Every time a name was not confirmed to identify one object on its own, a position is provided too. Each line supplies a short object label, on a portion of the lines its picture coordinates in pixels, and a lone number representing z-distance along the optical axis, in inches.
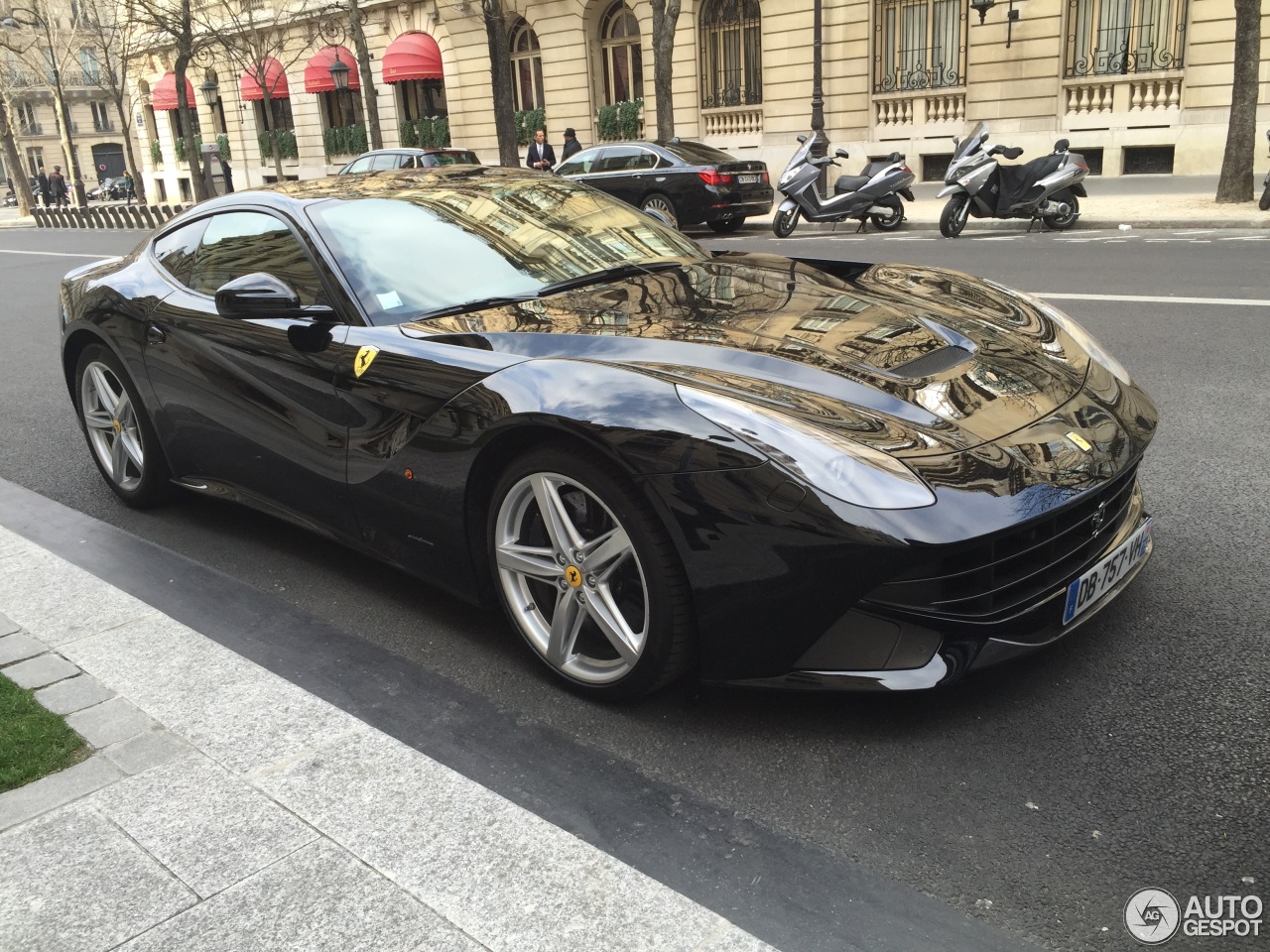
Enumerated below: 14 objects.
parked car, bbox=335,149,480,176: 782.7
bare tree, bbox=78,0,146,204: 1581.7
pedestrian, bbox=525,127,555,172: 980.6
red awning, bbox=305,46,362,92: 1455.5
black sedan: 703.1
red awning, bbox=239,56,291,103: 1525.6
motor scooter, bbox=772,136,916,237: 653.3
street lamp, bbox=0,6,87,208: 1617.9
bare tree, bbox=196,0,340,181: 1425.9
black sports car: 103.8
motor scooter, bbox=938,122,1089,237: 594.2
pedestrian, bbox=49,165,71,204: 2089.1
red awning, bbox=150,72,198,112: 1748.3
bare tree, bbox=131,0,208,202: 1237.7
